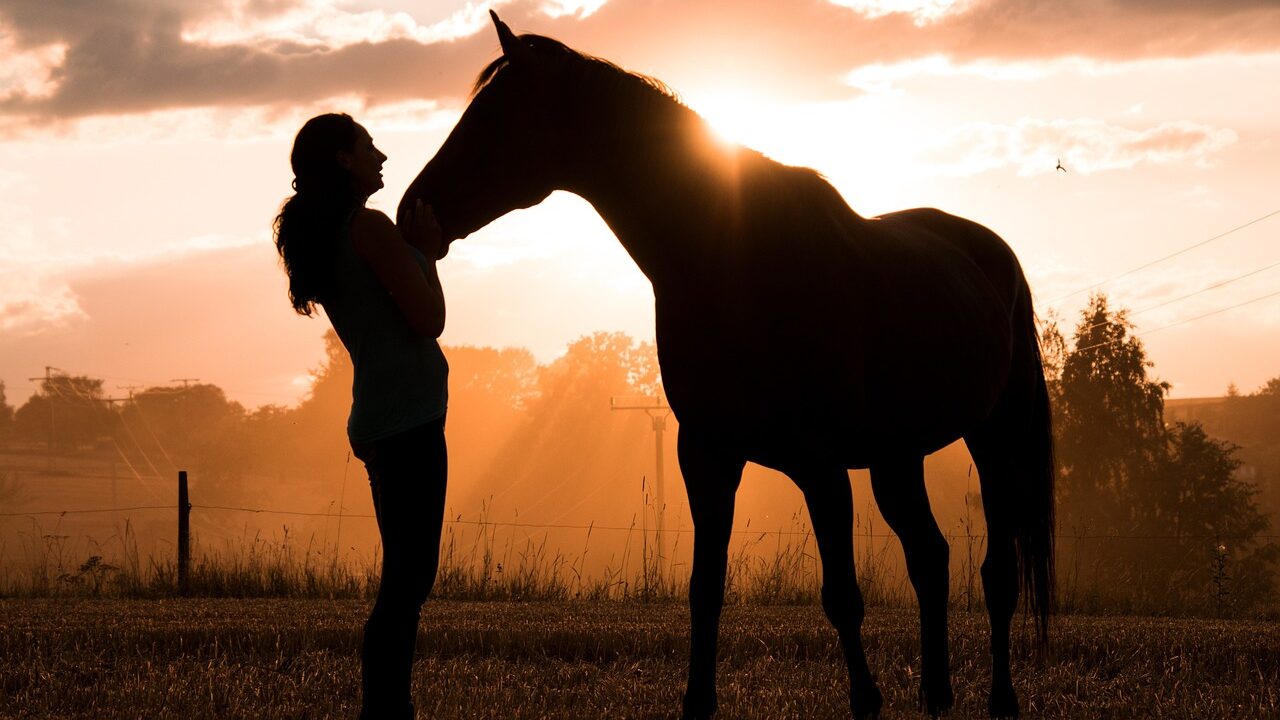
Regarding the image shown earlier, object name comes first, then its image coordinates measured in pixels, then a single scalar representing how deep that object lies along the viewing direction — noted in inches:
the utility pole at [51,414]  4298.7
